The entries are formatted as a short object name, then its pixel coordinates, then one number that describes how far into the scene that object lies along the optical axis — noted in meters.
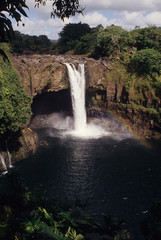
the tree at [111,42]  39.06
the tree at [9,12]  5.06
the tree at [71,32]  52.68
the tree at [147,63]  35.56
